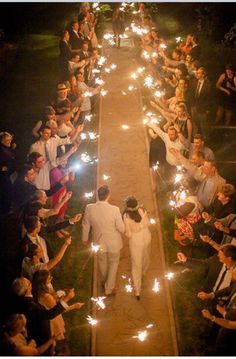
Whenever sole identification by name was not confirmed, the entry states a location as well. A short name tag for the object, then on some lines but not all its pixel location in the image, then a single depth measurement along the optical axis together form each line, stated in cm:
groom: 746
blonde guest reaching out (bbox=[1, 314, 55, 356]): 566
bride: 731
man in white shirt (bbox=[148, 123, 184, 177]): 925
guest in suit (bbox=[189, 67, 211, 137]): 1152
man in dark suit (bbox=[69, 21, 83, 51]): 1495
